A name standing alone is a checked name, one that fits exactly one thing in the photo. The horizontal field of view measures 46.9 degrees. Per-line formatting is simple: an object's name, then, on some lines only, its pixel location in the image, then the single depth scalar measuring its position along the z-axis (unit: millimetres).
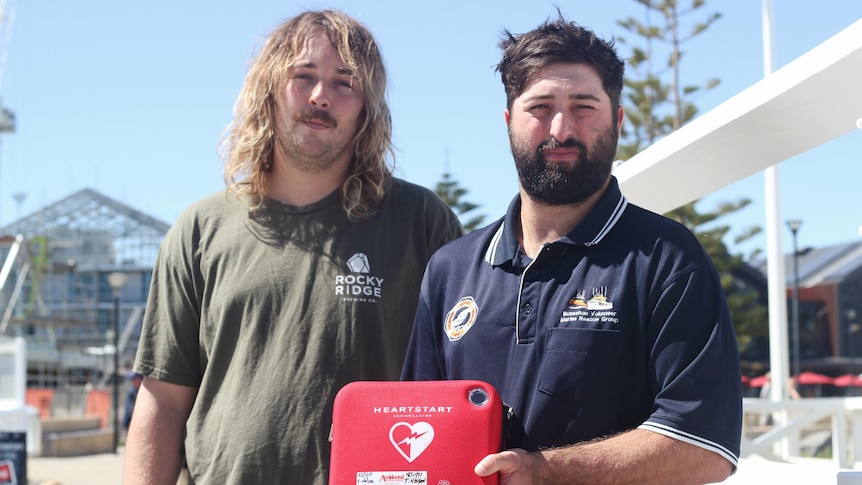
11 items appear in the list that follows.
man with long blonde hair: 2635
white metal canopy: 2123
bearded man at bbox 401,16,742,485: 1913
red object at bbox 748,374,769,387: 32625
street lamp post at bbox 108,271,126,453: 22336
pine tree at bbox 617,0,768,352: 28797
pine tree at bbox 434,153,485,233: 33094
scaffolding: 53094
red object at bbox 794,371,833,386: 36938
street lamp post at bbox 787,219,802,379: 27312
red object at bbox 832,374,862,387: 36062
